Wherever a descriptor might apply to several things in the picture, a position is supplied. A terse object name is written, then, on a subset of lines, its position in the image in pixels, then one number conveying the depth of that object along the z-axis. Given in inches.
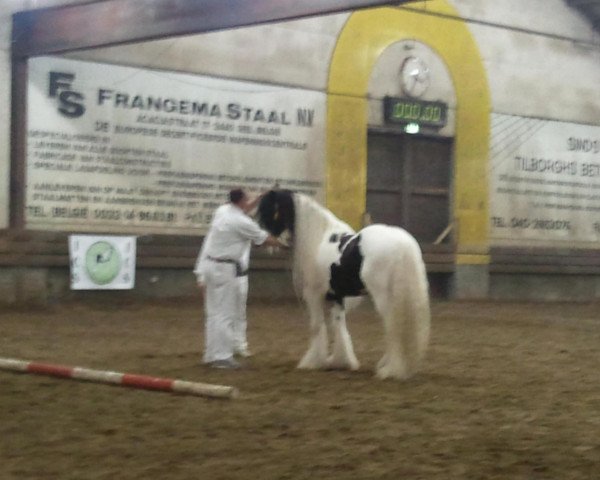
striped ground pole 318.3
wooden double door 868.0
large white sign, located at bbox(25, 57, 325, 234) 700.7
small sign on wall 700.7
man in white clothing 401.7
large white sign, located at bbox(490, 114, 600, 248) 933.2
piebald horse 370.6
